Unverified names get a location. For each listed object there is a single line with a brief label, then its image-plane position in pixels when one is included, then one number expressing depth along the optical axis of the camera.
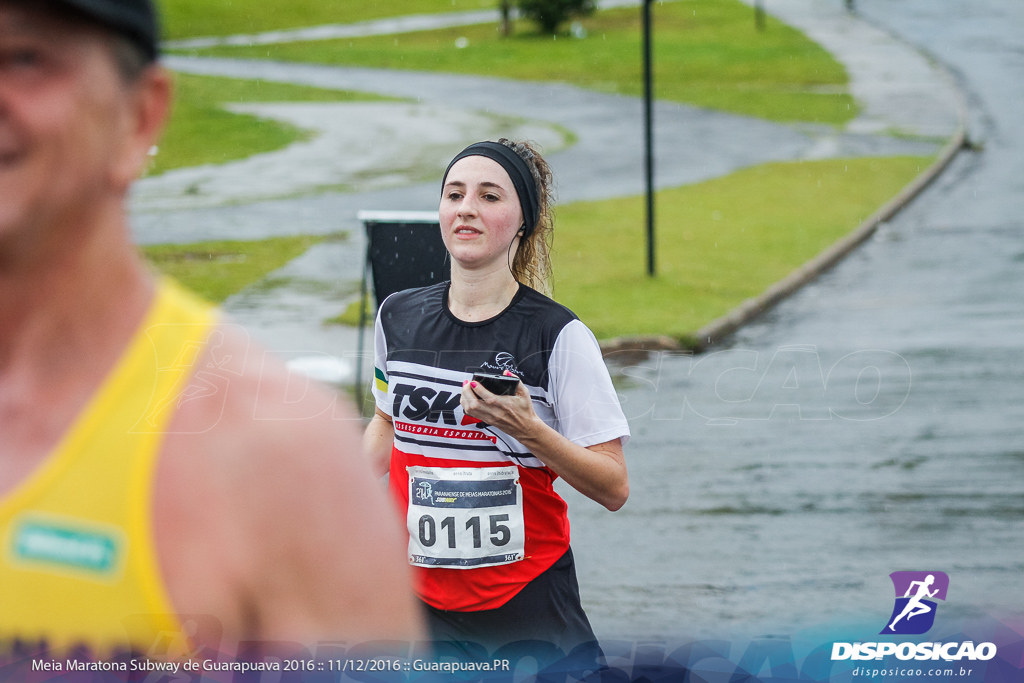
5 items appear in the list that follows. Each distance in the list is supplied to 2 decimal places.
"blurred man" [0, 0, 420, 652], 2.11
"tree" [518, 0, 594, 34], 88.37
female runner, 5.57
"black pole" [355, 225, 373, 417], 14.85
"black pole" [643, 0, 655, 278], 22.76
